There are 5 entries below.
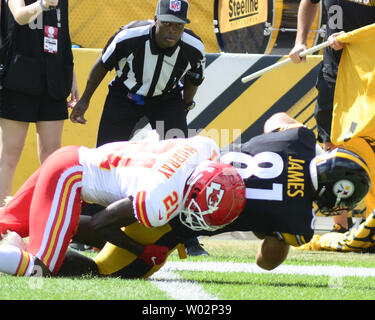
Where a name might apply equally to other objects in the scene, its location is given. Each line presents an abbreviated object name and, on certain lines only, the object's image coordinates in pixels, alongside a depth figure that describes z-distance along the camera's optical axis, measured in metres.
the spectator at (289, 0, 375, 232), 11.06
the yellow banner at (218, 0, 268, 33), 18.06
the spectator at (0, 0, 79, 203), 10.88
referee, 10.83
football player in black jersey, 8.05
